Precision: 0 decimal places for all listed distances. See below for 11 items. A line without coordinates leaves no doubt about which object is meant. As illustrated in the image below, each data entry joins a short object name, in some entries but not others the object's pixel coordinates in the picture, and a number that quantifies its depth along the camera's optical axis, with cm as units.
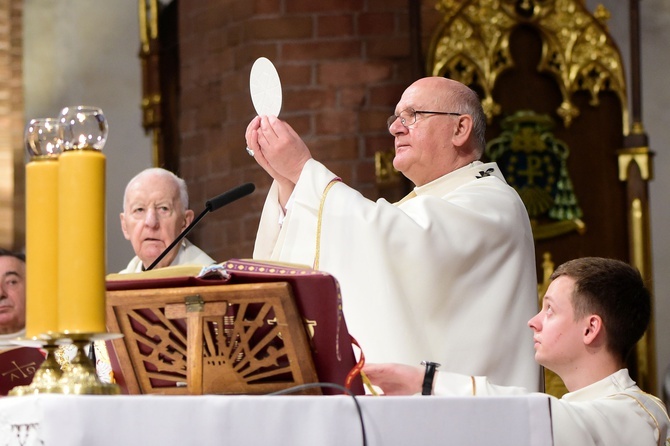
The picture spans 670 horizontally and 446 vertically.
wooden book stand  432
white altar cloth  368
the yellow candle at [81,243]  379
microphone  604
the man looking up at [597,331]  560
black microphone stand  595
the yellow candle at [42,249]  386
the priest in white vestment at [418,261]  664
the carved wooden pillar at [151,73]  1348
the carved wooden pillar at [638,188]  1192
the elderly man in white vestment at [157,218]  964
